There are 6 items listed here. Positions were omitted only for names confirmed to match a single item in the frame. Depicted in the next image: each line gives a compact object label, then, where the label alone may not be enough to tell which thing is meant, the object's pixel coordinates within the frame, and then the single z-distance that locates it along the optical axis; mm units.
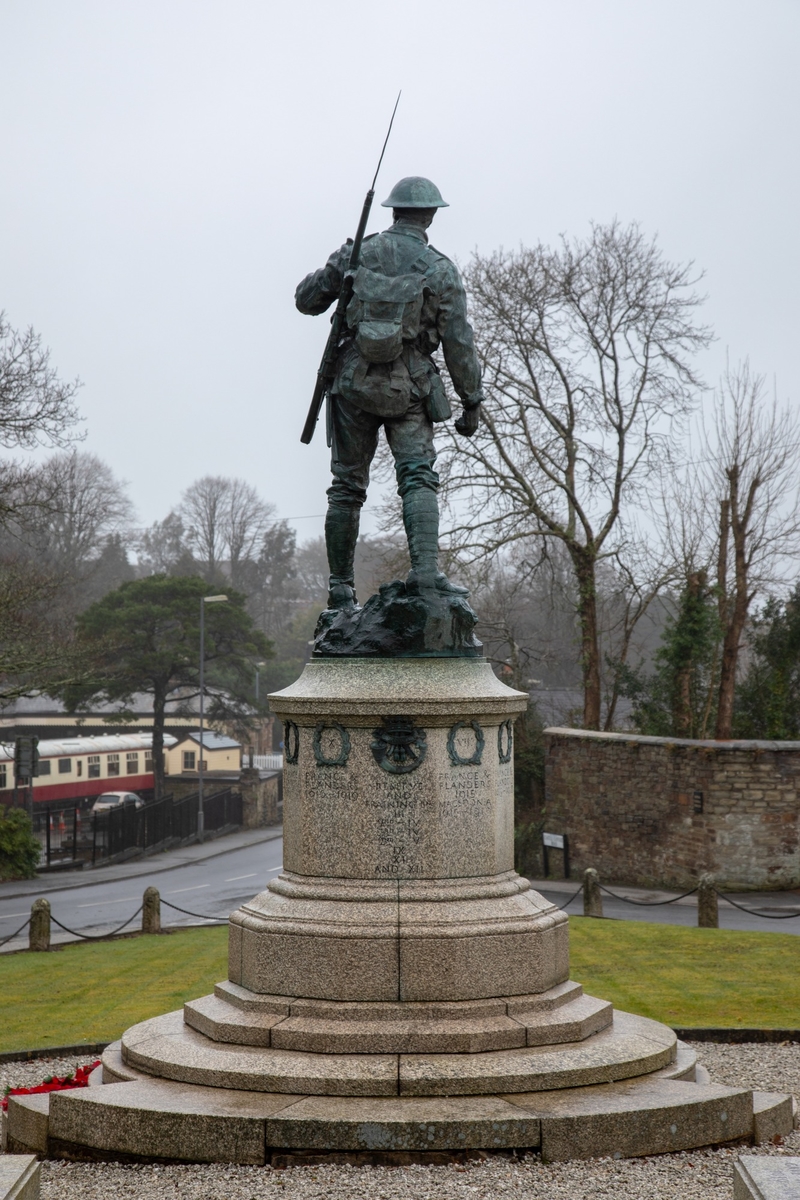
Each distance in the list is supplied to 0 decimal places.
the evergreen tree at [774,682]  26109
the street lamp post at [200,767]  36647
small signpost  25297
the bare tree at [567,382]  28719
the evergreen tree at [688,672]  26297
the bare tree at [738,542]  25609
